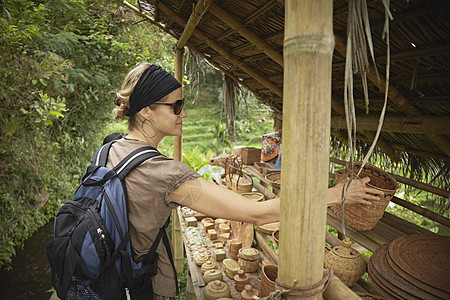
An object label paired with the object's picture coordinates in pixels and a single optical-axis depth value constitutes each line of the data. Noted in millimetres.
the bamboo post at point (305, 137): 712
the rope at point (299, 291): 786
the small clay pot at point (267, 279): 2084
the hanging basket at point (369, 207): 1548
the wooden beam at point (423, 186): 1905
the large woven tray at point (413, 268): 1015
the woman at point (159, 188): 1155
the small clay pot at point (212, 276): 2665
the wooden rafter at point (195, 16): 2193
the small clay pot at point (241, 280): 2492
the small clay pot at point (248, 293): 2222
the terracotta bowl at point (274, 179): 3128
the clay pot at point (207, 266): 2838
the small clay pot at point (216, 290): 2336
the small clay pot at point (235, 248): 3066
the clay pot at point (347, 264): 1650
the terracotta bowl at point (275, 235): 2553
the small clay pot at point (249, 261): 2717
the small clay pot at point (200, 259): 3001
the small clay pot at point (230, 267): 2766
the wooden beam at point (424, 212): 1800
